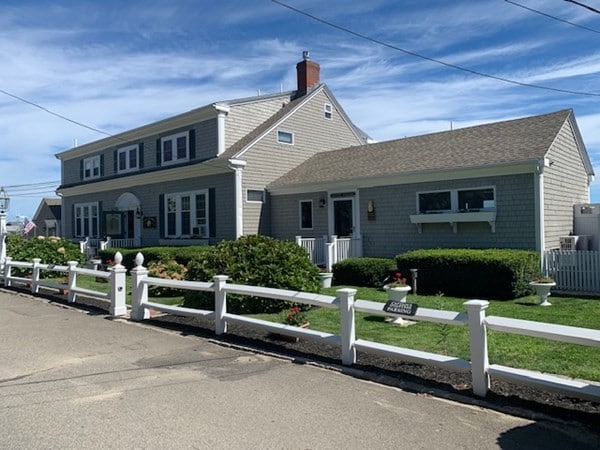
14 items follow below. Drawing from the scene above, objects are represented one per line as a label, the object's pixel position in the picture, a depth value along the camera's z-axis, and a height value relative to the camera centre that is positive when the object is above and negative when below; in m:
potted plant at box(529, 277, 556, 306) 10.81 -1.19
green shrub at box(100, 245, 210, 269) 18.44 -0.64
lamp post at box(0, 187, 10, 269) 17.93 +0.67
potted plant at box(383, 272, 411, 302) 9.42 -1.04
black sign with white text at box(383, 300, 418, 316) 6.05 -0.89
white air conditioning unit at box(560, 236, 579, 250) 14.32 -0.30
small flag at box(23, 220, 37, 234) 39.59 +0.88
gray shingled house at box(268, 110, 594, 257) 13.69 +1.31
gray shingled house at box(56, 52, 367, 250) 20.25 +3.22
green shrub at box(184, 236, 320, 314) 10.08 -0.68
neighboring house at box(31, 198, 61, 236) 41.95 +2.04
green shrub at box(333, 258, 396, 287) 14.32 -1.04
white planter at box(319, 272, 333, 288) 14.33 -1.24
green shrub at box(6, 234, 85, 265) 18.09 -0.41
